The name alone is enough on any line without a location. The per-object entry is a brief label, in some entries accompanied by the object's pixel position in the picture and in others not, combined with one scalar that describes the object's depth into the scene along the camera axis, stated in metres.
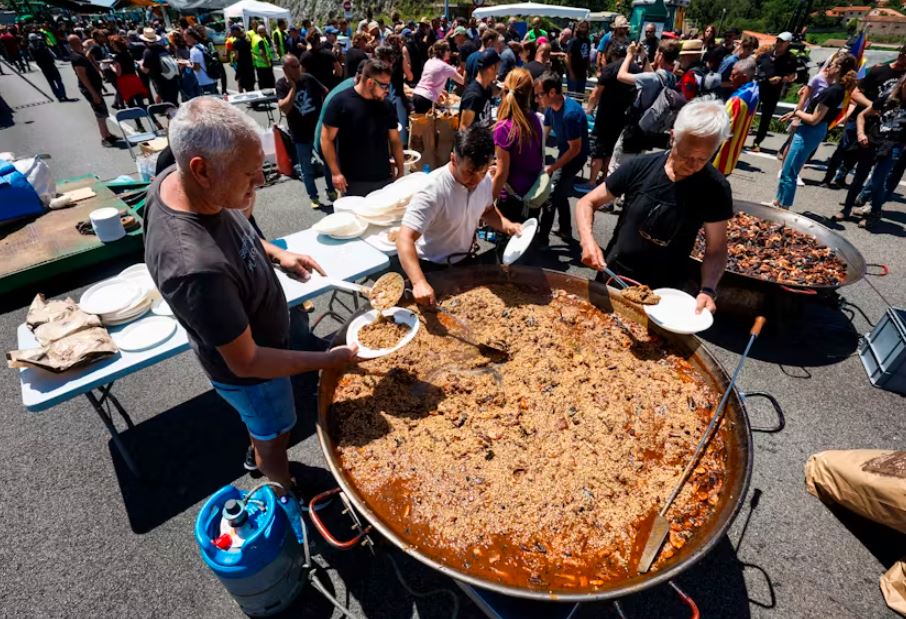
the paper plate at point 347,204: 4.19
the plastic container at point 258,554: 2.00
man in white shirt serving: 2.68
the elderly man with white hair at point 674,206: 2.45
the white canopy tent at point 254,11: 16.61
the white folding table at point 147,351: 2.45
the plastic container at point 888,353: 3.82
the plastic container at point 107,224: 4.50
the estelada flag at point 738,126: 6.25
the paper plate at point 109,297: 2.87
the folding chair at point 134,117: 7.12
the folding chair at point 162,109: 7.36
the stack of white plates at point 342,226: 3.82
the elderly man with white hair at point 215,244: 1.46
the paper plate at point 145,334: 2.77
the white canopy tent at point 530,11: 17.05
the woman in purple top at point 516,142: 4.20
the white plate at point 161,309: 3.02
